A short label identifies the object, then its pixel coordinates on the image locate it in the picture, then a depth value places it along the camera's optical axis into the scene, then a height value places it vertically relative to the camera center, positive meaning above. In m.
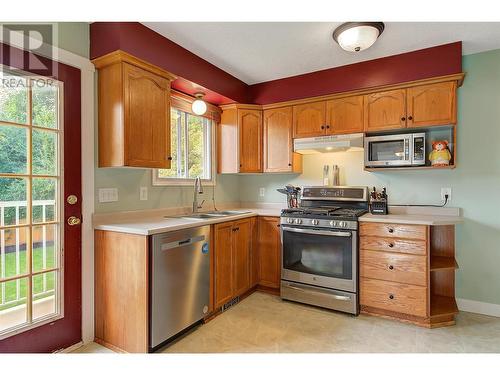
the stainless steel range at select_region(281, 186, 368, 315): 2.55 -0.70
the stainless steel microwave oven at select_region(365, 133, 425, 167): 2.63 +0.35
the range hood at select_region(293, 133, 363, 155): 2.86 +0.46
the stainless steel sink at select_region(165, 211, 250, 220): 2.62 -0.31
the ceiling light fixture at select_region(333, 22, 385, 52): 2.09 +1.20
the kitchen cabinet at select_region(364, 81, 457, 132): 2.46 +0.75
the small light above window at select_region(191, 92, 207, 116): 2.75 +0.80
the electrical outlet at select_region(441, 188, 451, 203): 2.70 -0.08
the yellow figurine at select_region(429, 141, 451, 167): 2.53 +0.29
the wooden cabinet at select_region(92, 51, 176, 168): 2.01 +0.58
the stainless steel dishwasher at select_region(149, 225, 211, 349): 1.90 -0.74
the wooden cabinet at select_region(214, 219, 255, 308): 2.51 -0.74
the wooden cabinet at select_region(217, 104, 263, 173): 3.33 +0.58
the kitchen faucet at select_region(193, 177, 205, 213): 2.96 -0.06
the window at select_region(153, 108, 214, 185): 2.89 +0.41
